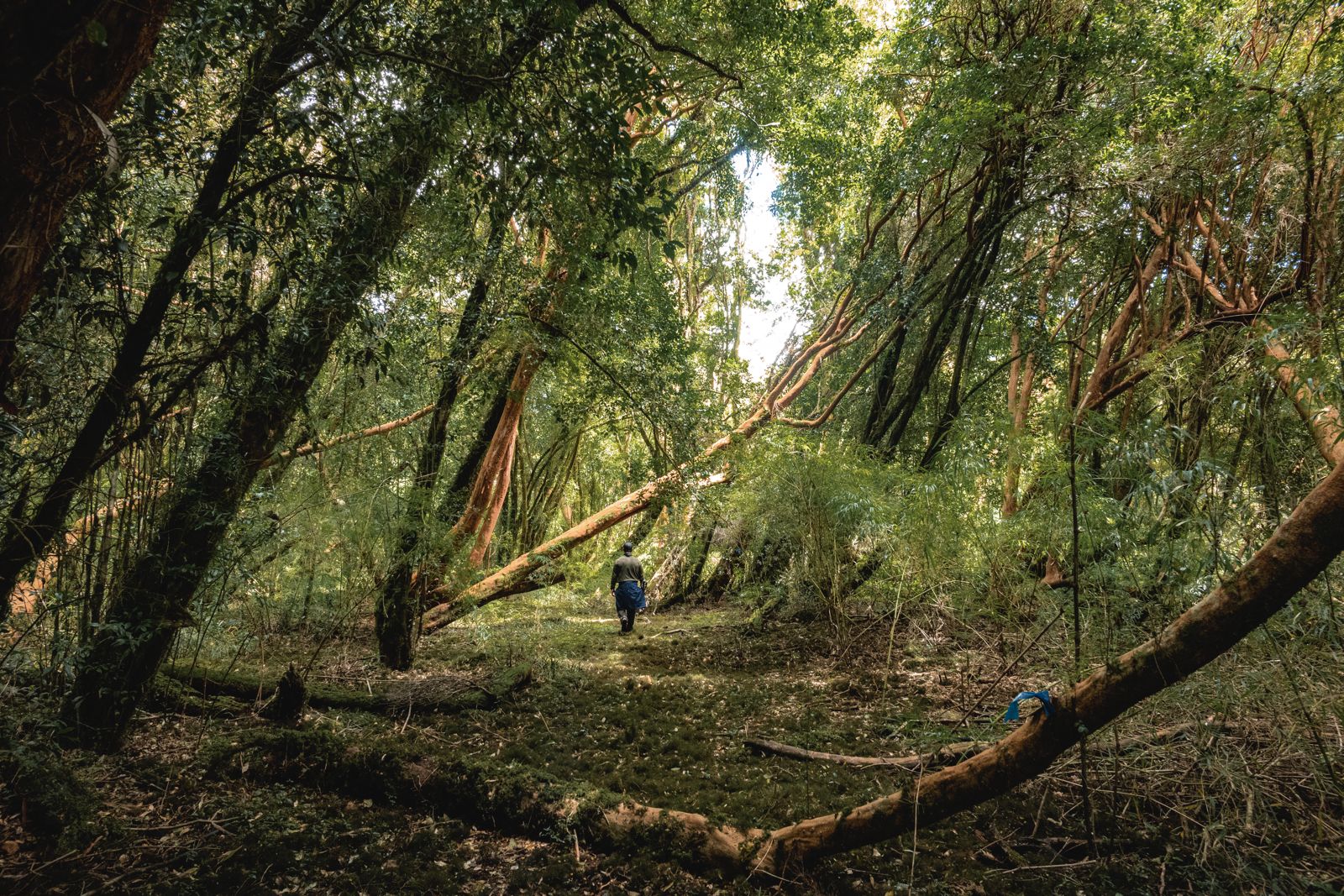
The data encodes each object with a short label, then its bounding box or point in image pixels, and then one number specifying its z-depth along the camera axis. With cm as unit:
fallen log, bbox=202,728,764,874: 267
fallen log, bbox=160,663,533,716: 436
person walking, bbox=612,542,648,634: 834
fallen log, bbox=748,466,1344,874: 173
